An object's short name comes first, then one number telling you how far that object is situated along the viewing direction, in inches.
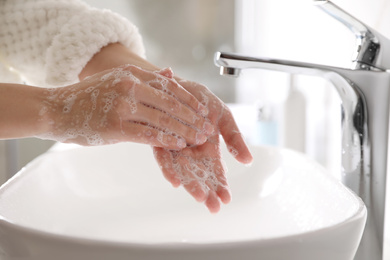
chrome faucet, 23.6
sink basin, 15.3
